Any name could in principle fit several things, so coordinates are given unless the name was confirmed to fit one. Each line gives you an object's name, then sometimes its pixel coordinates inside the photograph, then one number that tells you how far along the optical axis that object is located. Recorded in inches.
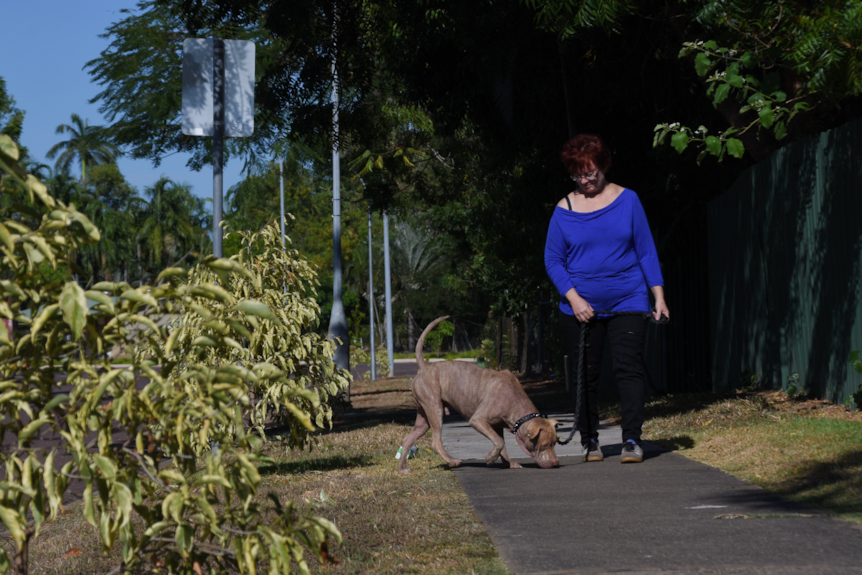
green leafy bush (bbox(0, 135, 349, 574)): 170.6
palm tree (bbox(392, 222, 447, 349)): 5369.1
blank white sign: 507.8
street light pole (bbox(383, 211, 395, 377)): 2637.8
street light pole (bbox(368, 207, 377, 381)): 2662.4
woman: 475.5
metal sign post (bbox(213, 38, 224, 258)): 504.4
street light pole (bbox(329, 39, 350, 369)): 1317.8
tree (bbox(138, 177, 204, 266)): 6190.9
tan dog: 458.0
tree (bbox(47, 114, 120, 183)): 6510.8
